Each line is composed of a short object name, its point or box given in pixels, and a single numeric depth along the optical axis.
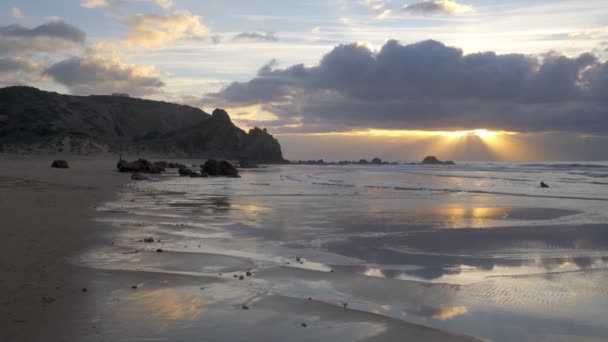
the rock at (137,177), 35.38
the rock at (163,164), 54.22
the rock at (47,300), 5.63
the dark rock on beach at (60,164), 43.81
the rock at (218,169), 45.94
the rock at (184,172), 44.42
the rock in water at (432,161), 168.68
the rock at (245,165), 80.31
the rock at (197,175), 42.97
